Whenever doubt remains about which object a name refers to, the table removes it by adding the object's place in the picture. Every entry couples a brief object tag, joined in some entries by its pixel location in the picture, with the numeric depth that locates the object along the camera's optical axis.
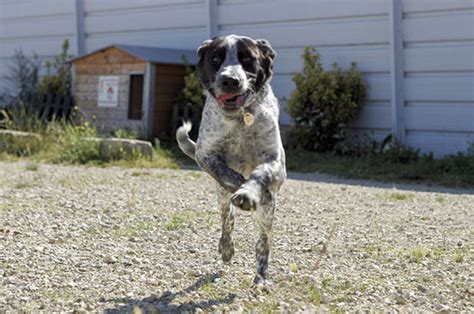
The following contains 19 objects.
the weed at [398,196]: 7.45
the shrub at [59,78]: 14.11
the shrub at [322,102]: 10.75
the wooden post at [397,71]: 10.49
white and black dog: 3.91
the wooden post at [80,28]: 14.81
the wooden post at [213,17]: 12.61
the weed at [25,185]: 7.68
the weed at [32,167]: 9.19
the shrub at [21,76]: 15.10
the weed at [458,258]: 4.62
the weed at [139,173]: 8.83
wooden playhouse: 12.04
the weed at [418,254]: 4.68
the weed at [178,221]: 5.66
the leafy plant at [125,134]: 11.15
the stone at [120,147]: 10.03
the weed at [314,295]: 3.61
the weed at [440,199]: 7.33
